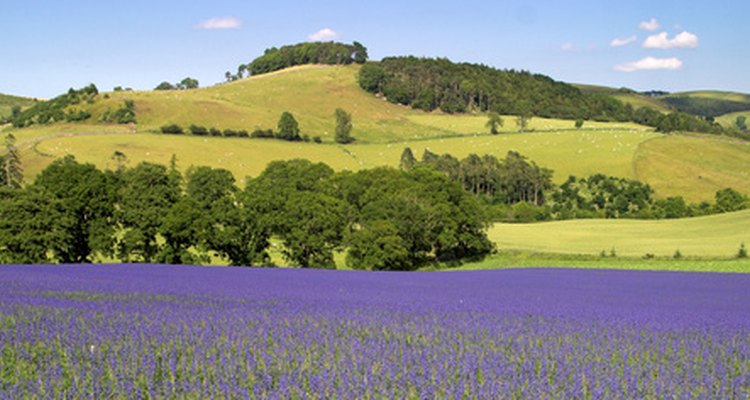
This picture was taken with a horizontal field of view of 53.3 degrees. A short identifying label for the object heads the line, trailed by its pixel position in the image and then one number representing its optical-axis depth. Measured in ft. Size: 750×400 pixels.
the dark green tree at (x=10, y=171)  280.31
